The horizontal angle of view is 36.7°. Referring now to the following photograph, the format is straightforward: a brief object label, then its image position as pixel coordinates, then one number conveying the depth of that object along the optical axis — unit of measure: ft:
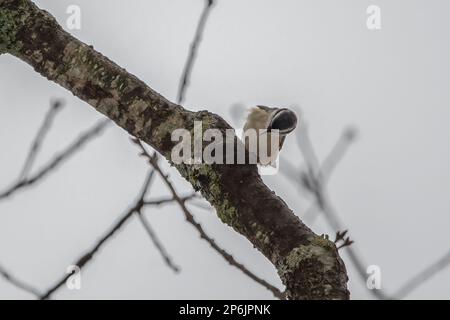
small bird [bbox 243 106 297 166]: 5.78
